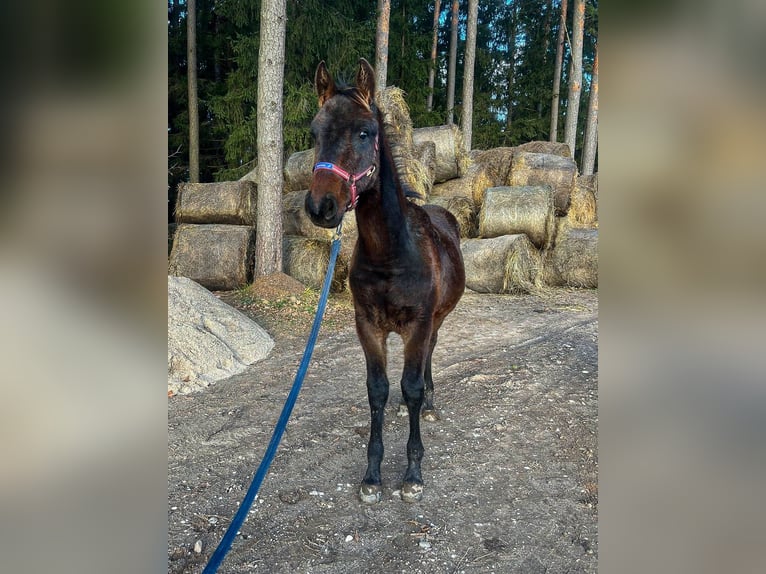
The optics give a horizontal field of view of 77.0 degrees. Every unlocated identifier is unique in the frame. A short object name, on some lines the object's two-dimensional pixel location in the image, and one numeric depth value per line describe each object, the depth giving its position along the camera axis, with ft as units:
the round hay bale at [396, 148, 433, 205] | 25.23
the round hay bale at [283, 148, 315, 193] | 27.35
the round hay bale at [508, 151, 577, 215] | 30.94
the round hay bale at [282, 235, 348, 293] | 25.41
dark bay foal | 7.77
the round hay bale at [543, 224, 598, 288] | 28.76
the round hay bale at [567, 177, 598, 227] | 31.37
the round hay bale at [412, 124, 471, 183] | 30.27
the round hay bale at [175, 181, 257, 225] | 26.76
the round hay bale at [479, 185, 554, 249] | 28.07
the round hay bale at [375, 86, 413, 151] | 25.58
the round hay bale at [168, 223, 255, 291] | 25.07
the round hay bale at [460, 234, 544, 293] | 26.76
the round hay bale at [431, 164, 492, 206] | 31.76
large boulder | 15.31
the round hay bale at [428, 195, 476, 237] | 29.68
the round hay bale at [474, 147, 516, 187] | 33.09
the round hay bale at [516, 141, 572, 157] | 35.50
